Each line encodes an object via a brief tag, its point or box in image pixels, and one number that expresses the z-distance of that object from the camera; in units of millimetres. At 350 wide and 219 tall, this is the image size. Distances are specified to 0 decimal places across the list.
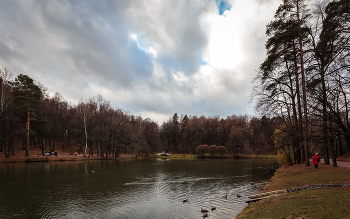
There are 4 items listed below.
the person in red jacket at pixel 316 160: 17253
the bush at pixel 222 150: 79562
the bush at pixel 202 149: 79625
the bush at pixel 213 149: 79125
